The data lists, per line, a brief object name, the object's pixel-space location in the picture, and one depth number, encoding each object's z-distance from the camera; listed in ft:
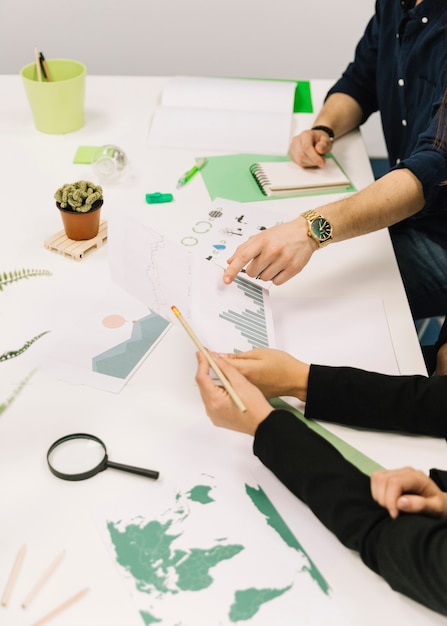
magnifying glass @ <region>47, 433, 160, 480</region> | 2.77
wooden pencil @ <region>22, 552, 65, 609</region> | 2.33
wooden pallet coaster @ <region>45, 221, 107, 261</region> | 4.06
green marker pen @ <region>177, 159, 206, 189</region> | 4.82
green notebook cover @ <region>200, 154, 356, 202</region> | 4.76
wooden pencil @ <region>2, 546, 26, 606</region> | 2.34
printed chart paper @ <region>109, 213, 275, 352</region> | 3.30
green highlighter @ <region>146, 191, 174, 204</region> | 4.59
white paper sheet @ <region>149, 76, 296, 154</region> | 5.40
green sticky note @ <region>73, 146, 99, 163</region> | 4.98
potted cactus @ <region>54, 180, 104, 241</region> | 3.99
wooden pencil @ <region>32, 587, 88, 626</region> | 2.27
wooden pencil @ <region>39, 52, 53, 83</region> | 5.16
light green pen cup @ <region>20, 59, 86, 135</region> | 5.08
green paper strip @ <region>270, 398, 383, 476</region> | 2.88
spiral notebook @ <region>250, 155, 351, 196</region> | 4.82
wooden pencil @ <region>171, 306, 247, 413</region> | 2.85
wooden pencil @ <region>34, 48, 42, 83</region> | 5.11
